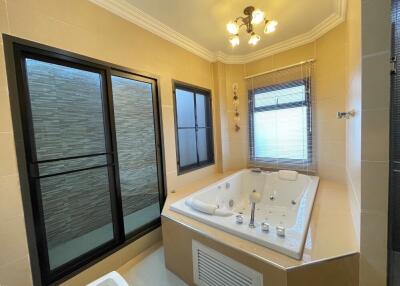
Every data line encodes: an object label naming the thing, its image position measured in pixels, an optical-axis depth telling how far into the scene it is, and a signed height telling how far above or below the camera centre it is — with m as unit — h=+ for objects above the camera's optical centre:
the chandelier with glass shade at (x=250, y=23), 1.62 +1.00
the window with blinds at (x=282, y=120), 2.63 +0.11
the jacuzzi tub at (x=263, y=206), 1.20 -0.77
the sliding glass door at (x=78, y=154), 1.29 -0.15
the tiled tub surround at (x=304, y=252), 1.03 -0.80
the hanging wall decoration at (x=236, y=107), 3.19 +0.39
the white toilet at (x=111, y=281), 0.99 -0.82
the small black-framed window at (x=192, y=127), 2.56 +0.07
